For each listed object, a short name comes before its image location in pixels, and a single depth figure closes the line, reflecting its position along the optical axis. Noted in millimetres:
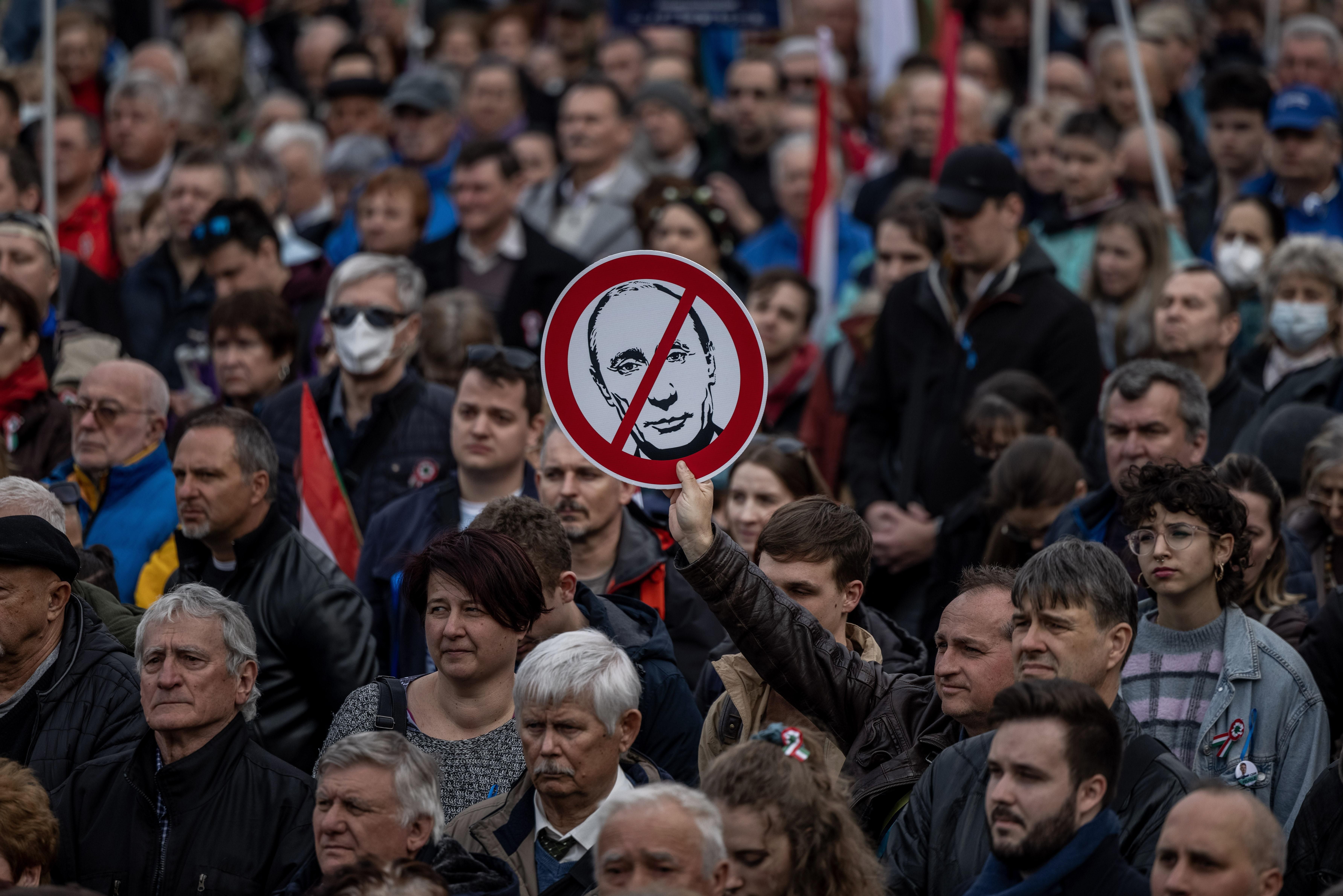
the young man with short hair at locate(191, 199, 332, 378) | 20094
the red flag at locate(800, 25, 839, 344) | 23250
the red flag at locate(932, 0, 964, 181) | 23391
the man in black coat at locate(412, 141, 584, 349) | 21094
